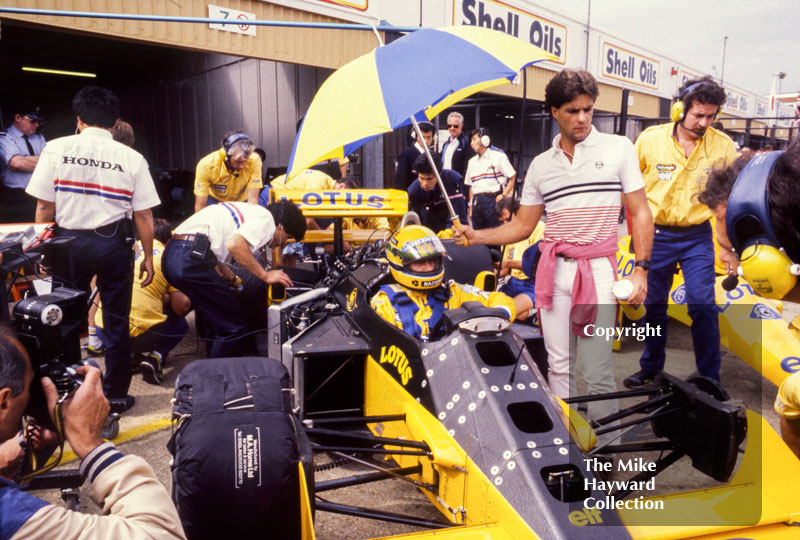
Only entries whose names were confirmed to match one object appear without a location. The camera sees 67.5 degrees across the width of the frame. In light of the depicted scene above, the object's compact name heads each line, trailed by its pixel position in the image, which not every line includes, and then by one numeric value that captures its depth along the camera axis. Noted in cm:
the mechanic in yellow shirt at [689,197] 386
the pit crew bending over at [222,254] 424
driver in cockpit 335
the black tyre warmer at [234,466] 191
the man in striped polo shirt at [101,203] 367
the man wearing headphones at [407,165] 728
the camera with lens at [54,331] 198
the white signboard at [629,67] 1490
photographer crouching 119
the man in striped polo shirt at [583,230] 293
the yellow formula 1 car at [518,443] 183
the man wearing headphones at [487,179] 784
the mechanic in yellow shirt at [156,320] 460
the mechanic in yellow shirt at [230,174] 574
